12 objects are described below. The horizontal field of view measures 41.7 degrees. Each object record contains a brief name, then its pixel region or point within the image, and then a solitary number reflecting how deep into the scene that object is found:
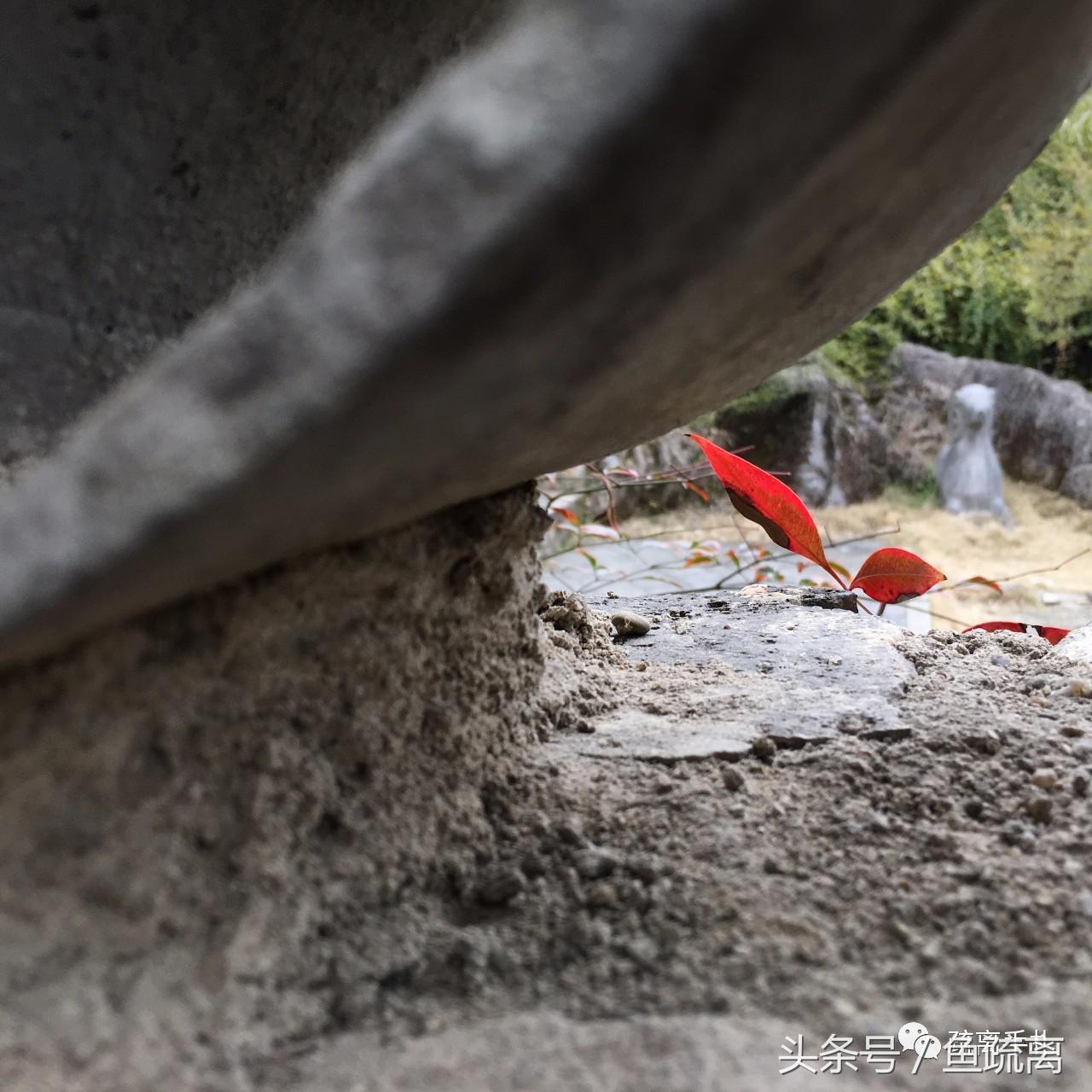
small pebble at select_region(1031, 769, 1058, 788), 0.24
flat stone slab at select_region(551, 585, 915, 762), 0.26
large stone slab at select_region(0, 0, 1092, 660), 0.15
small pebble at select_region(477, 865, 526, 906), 0.22
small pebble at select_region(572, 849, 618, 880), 0.23
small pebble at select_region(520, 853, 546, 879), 0.23
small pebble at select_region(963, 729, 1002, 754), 0.25
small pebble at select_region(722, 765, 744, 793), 0.24
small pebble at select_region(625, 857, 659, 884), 0.23
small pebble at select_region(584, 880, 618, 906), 0.22
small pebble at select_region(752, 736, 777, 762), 0.25
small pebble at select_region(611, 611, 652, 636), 0.33
